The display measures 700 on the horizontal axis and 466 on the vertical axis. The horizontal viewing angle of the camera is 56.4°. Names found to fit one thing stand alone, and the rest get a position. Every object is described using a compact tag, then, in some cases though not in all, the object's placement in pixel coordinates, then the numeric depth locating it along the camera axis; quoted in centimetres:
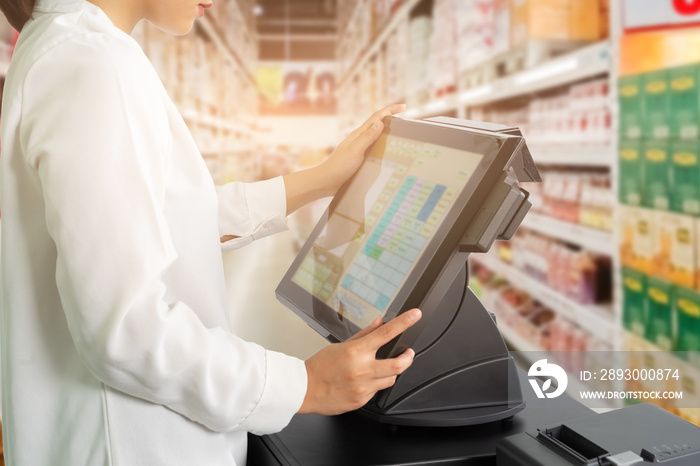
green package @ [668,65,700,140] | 191
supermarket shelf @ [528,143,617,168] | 235
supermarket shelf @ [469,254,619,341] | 242
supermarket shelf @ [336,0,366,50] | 668
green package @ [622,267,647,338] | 221
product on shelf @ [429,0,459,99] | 379
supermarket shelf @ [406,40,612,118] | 233
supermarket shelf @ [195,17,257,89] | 437
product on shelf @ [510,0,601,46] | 265
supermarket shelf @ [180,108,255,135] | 380
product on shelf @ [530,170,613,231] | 248
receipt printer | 60
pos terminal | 70
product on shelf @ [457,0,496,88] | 332
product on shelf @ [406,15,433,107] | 438
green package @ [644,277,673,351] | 209
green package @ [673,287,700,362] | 198
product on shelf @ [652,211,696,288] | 197
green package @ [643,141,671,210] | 205
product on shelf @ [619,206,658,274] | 215
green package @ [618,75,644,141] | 215
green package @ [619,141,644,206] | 217
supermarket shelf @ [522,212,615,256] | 241
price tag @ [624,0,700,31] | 205
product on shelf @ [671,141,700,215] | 193
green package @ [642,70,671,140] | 203
